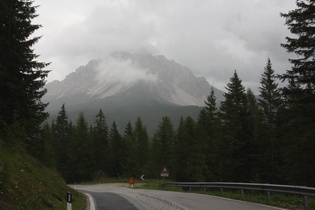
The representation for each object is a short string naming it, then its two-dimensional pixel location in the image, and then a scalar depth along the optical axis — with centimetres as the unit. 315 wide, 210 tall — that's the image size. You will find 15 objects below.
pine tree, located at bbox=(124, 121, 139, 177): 7119
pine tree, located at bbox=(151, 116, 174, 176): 6438
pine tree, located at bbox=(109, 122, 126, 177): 7250
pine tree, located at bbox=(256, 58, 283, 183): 3219
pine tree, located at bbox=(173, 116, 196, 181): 5694
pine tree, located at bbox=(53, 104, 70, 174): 6726
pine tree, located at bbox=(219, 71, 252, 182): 3284
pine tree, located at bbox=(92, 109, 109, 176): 7162
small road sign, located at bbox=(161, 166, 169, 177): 2884
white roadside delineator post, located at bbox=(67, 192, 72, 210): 758
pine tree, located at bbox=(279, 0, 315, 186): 1606
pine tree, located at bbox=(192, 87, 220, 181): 4091
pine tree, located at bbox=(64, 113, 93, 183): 6316
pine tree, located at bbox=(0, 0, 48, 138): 1727
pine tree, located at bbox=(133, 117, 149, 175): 7400
